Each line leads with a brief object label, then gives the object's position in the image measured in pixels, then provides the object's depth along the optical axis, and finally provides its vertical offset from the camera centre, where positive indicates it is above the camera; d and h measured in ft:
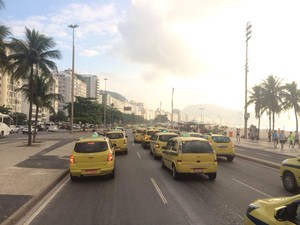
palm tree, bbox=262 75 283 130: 119.13 +14.53
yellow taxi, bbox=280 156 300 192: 24.00 -5.36
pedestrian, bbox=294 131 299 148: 84.94 -5.24
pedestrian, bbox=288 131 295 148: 79.70 -5.14
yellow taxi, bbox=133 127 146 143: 82.66 -5.90
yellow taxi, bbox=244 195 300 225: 8.60 -3.63
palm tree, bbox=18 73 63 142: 70.62 +7.44
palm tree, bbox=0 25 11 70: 53.76 +17.03
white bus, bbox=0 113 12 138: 101.45 -4.04
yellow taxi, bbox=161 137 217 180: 28.43 -4.57
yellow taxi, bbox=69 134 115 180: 28.07 -5.01
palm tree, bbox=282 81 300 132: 119.05 +13.77
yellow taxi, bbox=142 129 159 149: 65.27 -5.18
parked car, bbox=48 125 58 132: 170.20 -8.57
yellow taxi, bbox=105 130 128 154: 52.14 -4.97
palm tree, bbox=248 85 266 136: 123.90 +12.64
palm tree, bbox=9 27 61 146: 62.42 +16.66
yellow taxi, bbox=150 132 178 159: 45.30 -4.34
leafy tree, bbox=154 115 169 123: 418.89 +2.33
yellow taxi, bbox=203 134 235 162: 46.47 -5.28
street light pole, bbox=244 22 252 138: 98.80 +25.39
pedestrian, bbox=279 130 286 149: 76.90 -4.91
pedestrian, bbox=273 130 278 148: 79.94 -5.14
